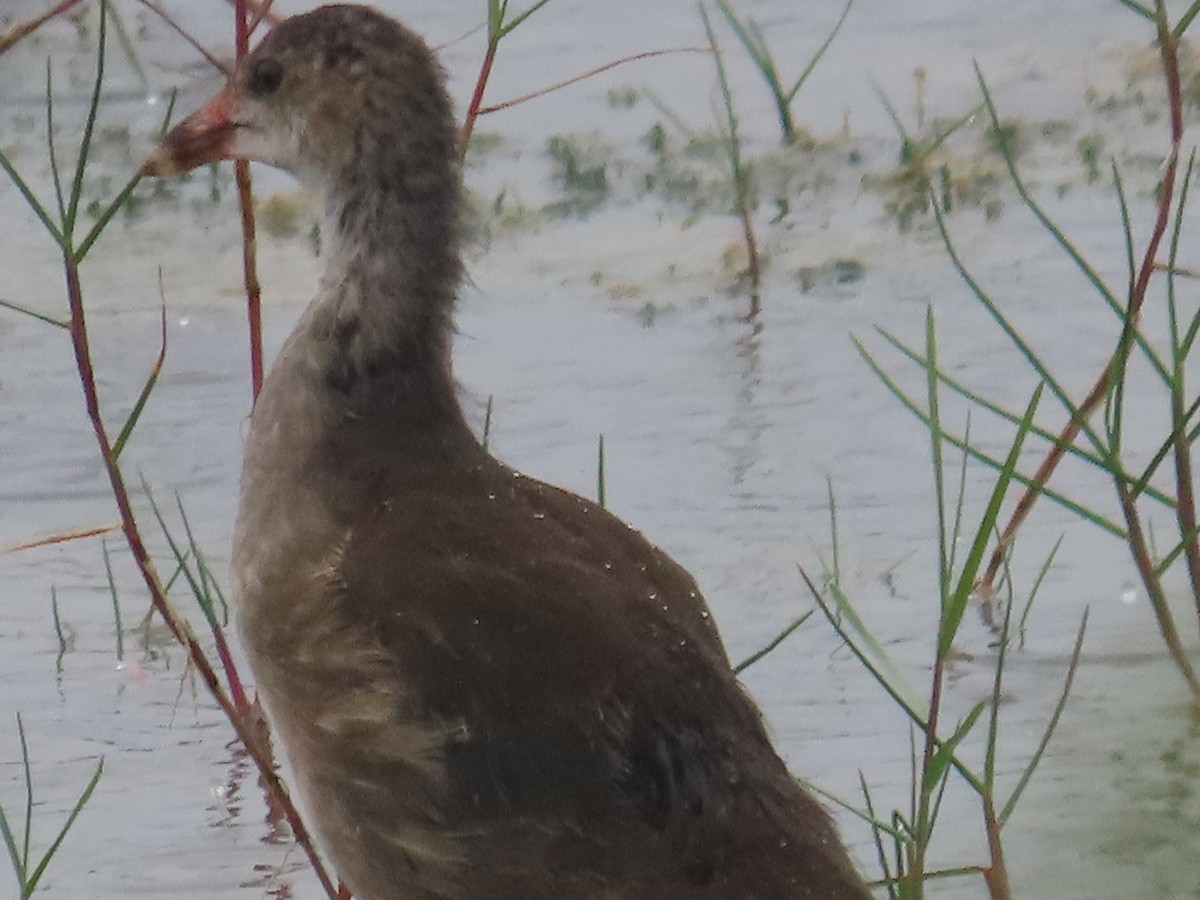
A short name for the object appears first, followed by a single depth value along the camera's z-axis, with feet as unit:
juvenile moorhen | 21.06
